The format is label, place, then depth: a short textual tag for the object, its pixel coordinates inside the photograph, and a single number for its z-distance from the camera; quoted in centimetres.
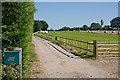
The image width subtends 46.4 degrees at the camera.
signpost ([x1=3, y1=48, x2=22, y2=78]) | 384
